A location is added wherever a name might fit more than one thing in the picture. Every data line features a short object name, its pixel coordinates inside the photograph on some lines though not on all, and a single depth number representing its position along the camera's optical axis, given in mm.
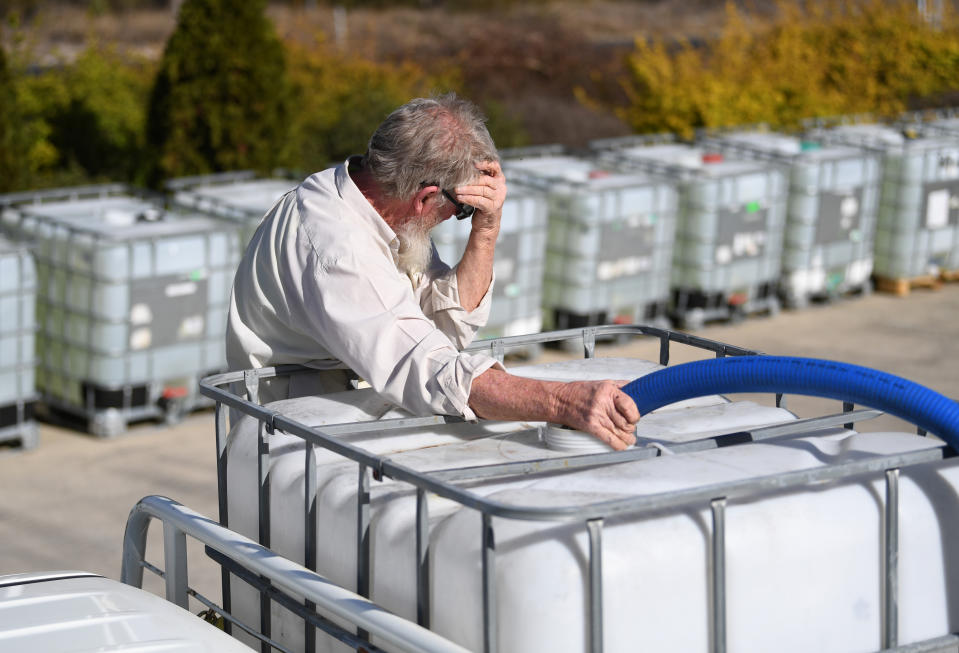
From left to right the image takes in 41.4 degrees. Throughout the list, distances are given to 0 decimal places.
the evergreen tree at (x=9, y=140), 10133
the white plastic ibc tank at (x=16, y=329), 7082
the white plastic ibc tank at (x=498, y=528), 1738
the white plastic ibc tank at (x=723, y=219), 9984
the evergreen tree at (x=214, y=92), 10695
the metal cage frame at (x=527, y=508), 1676
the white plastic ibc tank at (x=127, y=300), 7402
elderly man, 2246
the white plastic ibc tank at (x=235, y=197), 8047
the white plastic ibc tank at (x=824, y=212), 10641
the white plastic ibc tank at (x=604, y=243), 9352
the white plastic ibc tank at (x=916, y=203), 11133
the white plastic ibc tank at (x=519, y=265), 8898
